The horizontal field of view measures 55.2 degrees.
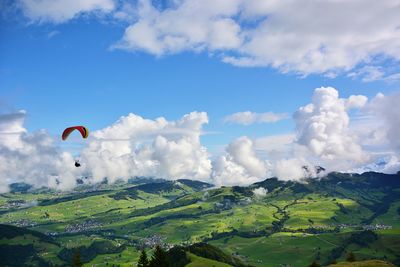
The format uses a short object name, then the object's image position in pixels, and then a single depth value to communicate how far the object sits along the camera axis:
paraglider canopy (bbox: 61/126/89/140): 127.41
